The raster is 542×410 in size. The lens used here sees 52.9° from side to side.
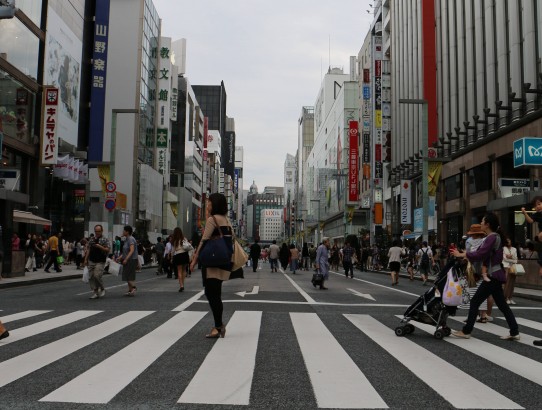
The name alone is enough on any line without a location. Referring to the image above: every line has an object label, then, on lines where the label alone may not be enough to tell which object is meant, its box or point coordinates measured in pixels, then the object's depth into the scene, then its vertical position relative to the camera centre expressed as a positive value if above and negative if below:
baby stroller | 7.12 -0.79
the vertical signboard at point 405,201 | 40.50 +3.67
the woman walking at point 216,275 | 6.88 -0.34
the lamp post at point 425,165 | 24.97 +3.94
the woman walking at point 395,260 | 19.80 -0.36
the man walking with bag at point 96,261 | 12.39 -0.34
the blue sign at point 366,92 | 54.11 +15.72
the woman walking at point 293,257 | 29.67 -0.45
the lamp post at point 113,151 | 26.51 +4.81
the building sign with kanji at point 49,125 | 31.20 +6.90
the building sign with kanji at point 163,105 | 60.44 +15.90
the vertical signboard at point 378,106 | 49.75 +13.13
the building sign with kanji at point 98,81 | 42.94 +12.99
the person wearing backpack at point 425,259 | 21.33 -0.34
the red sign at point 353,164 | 61.41 +9.95
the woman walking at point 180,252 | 15.21 -0.13
